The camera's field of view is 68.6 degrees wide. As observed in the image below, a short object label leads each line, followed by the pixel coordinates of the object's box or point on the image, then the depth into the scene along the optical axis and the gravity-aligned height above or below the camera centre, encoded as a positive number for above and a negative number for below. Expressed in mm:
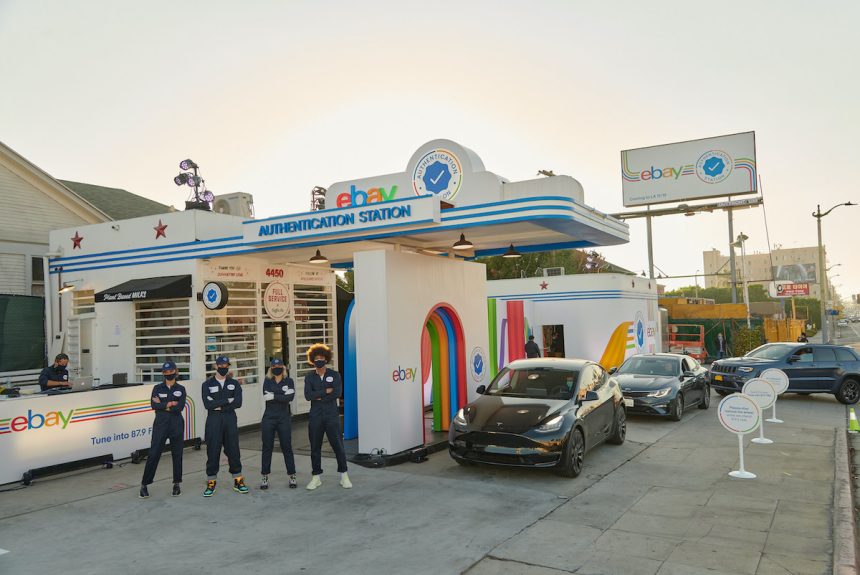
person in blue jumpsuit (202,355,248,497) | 8227 -1329
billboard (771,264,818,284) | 69938 +2751
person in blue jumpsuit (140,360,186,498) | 8125 -1298
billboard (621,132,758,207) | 34562 +7509
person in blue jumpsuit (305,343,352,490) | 8359 -1272
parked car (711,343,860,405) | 16094 -1858
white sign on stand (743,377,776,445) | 11039 -1650
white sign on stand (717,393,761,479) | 8703 -1607
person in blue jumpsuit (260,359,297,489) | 8328 -1297
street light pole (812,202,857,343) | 30778 +855
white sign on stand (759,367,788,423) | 12797 -1620
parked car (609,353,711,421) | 13367 -1784
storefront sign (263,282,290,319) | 13797 +368
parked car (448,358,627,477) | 8461 -1578
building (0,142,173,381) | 14328 +2224
